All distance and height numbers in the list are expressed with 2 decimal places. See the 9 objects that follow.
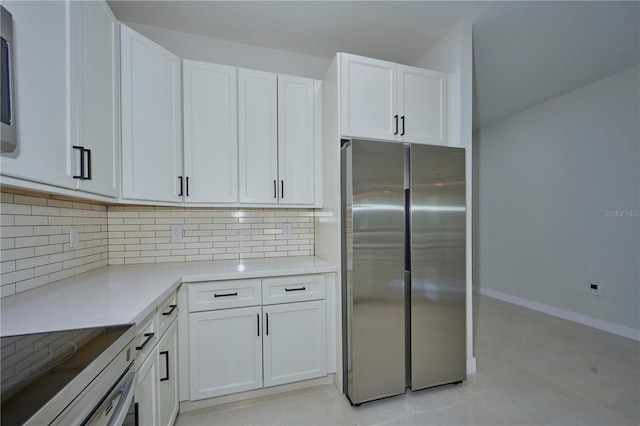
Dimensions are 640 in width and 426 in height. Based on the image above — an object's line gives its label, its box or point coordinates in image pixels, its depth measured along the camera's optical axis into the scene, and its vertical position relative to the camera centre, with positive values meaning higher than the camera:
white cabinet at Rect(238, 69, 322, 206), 2.14 +0.61
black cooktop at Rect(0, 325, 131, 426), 0.53 -0.37
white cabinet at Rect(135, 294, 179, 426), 1.13 -0.73
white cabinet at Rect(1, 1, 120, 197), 0.97 +0.51
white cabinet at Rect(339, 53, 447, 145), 1.97 +0.85
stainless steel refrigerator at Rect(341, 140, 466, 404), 1.79 -0.37
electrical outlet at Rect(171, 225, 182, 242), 2.22 -0.15
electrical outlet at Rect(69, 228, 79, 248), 1.65 -0.14
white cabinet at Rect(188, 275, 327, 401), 1.73 -0.81
